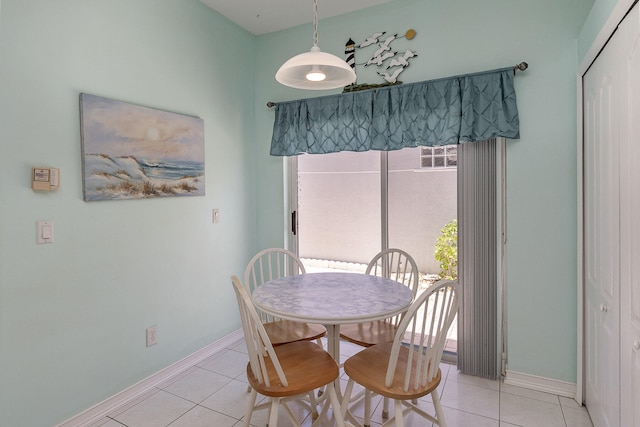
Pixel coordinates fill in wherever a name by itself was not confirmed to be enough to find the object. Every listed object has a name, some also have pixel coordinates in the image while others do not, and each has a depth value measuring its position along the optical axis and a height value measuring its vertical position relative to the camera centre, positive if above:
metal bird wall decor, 2.68 +1.16
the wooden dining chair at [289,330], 2.07 -0.77
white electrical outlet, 2.39 -0.87
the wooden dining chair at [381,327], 2.05 -0.77
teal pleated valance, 2.31 +0.65
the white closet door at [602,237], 1.57 -0.18
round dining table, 1.60 -0.49
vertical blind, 2.41 -0.39
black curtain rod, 2.24 +0.86
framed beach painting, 2.02 +0.37
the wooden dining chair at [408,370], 1.50 -0.78
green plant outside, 2.72 -0.37
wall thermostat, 1.77 +0.16
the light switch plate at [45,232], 1.81 -0.12
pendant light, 1.66 +0.68
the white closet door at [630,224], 1.32 -0.10
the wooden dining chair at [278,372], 1.51 -0.78
